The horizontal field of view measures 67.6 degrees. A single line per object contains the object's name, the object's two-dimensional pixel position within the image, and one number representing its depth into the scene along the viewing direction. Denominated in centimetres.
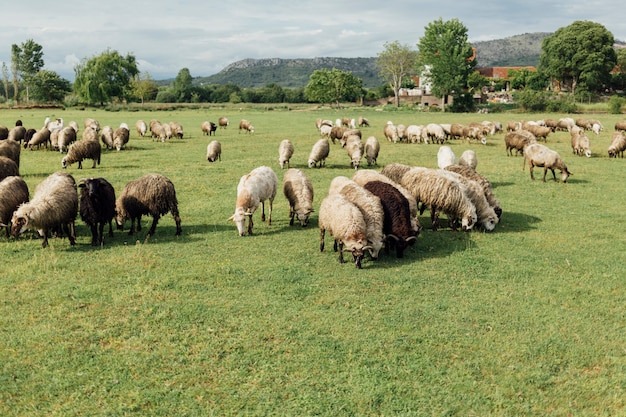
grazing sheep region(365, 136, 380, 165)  2128
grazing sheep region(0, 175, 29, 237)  1040
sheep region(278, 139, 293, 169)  1995
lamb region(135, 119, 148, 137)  3416
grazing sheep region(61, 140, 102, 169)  1972
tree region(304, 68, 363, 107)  9144
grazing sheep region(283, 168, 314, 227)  1175
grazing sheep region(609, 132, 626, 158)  2402
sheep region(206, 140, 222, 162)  2253
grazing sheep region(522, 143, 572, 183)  1750
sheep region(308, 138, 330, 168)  2031
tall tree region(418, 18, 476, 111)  7181
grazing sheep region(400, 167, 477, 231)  1121
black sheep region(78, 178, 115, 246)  1006
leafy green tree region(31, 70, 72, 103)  8762
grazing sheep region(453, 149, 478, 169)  1706
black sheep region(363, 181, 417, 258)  955
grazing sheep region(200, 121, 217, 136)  3612
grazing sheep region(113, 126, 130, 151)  2603
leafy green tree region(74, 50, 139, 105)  7569
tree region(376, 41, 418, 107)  9356
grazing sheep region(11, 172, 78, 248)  949
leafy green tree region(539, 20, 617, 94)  7731
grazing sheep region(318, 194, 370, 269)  899
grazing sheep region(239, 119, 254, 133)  3925
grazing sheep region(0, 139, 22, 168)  1738
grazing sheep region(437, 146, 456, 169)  1694
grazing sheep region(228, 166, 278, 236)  1107
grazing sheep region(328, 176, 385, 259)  933
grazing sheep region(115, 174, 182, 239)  1081
